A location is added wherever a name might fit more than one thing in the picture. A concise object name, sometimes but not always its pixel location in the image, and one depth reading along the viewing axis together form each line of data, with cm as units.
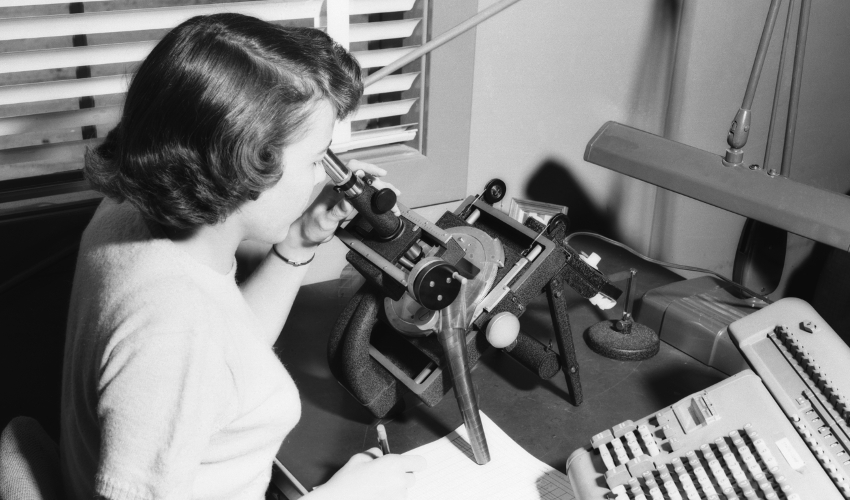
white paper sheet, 91
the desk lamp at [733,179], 102
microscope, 95
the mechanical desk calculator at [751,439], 79
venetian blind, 106
